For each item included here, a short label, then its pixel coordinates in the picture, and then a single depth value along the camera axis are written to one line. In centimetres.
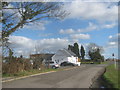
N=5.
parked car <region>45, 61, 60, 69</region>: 2401
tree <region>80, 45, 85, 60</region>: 6224
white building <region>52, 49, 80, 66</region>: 4612
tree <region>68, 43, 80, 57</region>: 6139
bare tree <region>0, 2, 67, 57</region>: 1048
